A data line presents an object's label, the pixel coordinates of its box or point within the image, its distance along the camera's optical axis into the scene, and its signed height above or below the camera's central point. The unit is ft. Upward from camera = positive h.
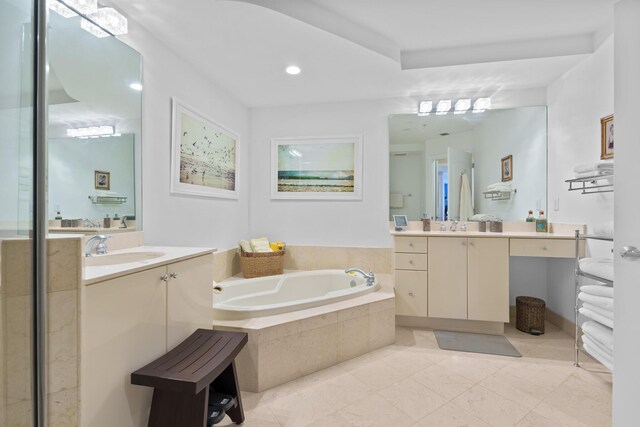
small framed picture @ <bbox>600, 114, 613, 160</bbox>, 6.55 +1.74
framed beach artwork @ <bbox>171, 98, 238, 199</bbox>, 7.09 +1.55
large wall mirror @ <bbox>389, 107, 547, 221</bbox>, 9.29 +1.62
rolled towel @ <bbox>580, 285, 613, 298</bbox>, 5.59 -1.51
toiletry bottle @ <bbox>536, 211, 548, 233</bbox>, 8.94 -0.35
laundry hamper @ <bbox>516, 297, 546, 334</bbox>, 8.38 -2.91
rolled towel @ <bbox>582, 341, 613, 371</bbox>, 5.59 -2.81
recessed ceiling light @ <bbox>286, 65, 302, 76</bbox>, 7.89 +3.89
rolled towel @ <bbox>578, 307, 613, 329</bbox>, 5.55 -2.05
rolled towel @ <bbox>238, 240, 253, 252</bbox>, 9.28 -1.06
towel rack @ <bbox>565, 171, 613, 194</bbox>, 6.36 +0.72
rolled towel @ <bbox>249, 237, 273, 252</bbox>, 9.52 -1.06
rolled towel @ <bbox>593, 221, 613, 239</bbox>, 5.76 -0.31
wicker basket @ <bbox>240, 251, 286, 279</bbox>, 9.14 -1.60
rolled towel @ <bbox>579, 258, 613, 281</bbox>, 5.79 -1.09
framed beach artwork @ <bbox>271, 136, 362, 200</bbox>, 10.34 +1.61
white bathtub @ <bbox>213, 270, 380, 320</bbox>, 6.30 -2.14
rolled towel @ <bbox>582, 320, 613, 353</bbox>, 5.53 -2.33
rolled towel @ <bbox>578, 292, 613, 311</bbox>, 5.50 -1.70
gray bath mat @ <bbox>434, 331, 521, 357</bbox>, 7.39 -3.44
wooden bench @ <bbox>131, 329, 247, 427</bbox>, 3.60 -2.07
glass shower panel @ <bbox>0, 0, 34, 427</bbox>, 2.59 +0.05
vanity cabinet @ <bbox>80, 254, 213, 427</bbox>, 3.17 -1.54
